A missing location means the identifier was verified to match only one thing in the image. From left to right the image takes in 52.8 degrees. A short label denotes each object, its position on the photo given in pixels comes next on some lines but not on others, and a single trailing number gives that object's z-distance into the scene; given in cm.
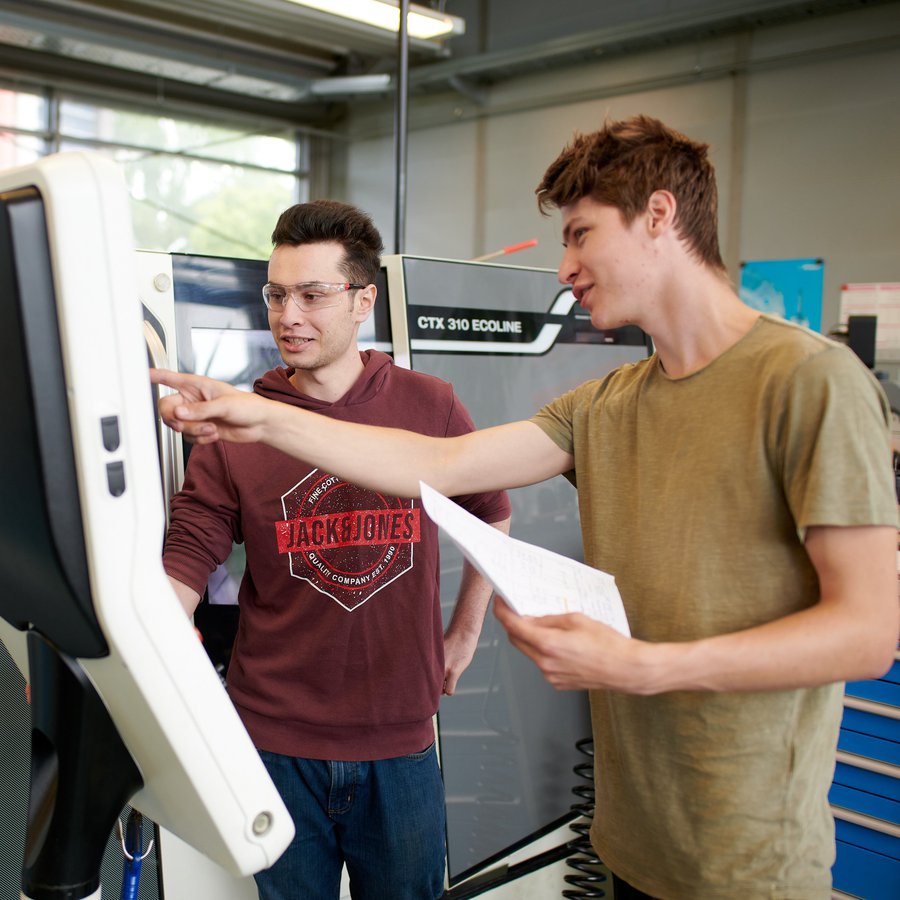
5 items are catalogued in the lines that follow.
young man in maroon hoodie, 144
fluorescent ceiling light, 404
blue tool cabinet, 214
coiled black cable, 225
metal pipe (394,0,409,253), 217
